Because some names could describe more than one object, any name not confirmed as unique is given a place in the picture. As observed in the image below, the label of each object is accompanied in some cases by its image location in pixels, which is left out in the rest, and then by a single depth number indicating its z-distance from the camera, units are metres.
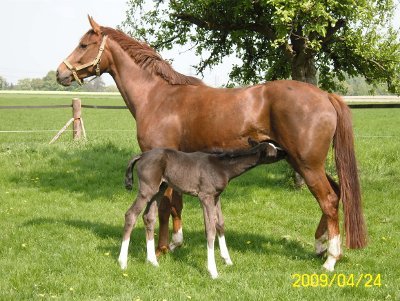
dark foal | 5.47
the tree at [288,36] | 8.10
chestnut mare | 5.65
